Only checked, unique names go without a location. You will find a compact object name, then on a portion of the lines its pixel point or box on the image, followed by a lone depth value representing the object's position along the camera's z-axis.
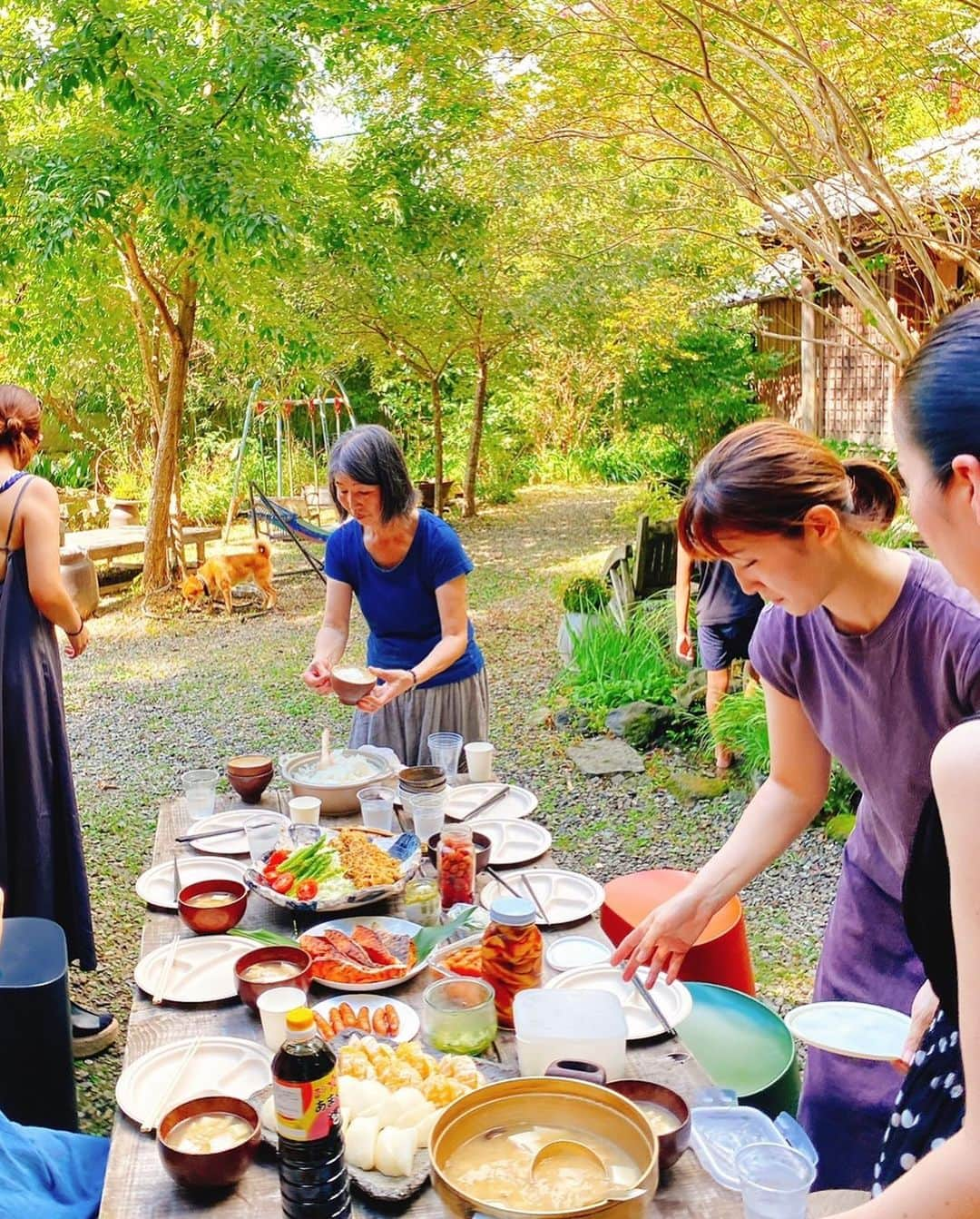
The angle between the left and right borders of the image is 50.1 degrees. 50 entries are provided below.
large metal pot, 1.43
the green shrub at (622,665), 6.52
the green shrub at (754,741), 4.89
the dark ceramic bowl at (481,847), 2.53
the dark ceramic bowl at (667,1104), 1.55
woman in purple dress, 1.80
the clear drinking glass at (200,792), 2.88
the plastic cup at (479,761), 3.08
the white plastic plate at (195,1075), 1.75
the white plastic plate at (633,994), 1.97
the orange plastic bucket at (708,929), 2.48
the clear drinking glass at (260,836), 2.53
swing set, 10.65
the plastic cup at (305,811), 2.67
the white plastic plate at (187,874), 2.49
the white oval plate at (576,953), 2.13
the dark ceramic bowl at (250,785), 3.04
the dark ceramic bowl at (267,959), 1.97
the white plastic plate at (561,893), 2.36
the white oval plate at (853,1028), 1.62
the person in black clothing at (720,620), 5.18
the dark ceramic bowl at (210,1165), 1.52
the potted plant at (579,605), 7.49
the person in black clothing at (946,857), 0.94
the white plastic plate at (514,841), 2.63
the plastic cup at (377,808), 2.74
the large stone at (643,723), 6.06
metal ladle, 1.44
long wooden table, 1.52
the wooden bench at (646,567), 7.40
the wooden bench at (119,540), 10.64
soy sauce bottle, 1.38
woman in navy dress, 3.19
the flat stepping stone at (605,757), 5.73
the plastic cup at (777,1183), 1.36
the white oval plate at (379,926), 2.25
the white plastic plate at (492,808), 2.88
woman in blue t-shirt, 3.28
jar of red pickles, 2.38
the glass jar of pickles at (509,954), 1.95
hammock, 10.18
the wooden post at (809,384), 11.97
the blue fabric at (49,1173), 1.79
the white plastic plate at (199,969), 2.08
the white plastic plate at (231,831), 2.69
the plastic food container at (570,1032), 1.73
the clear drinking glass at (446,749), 3.01
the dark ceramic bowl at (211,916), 2.28
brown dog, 9.67
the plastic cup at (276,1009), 1.82
